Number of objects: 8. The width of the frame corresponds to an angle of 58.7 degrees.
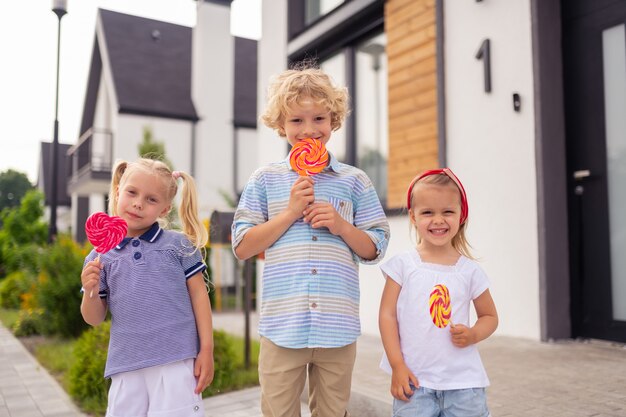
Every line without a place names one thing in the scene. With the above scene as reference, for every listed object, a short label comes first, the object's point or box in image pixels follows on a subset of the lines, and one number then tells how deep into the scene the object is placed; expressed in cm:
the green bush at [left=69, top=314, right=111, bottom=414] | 418
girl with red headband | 201
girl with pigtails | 215
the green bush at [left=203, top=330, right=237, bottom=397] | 439
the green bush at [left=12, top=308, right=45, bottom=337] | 814
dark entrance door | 471
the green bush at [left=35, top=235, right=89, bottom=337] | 688
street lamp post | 1082
